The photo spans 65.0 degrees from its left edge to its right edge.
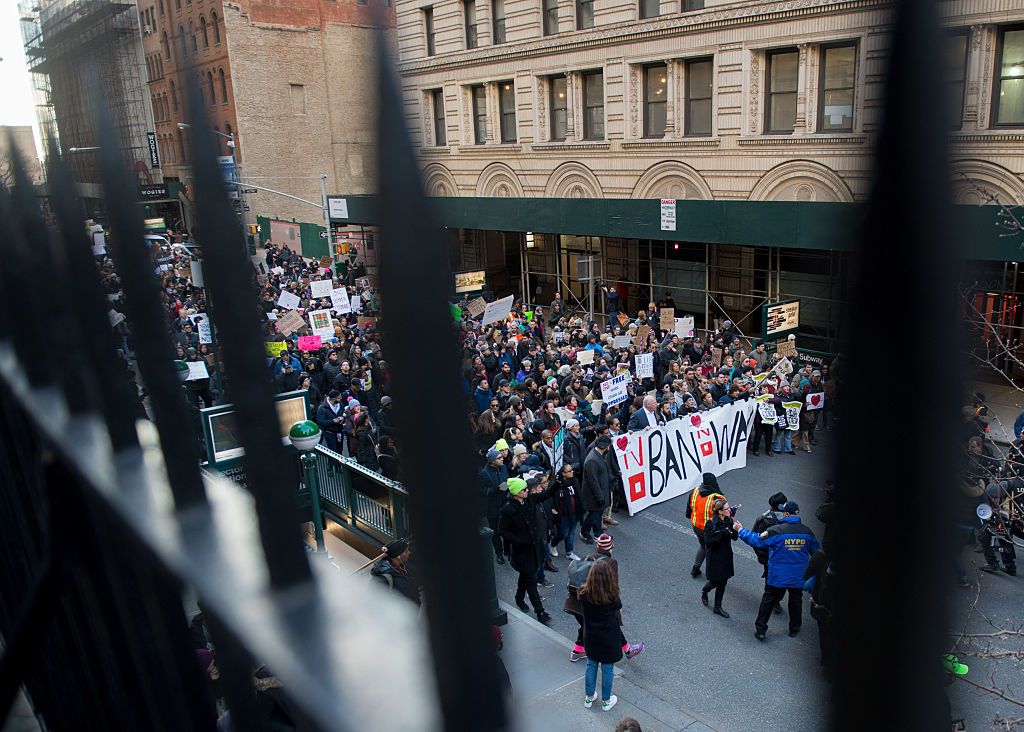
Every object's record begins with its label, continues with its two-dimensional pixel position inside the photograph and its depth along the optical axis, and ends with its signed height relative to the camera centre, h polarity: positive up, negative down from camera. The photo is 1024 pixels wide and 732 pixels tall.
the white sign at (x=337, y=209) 32.34 -1.90
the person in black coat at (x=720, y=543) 9.29 -4.51
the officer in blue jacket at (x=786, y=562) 8.69 -4.49
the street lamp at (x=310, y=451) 9.18 -3.47
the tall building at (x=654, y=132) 18.28 +0.27
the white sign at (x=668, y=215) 22.28 -1.95
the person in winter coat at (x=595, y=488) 11.54 -4.76
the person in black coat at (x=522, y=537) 9.55 -4.44
